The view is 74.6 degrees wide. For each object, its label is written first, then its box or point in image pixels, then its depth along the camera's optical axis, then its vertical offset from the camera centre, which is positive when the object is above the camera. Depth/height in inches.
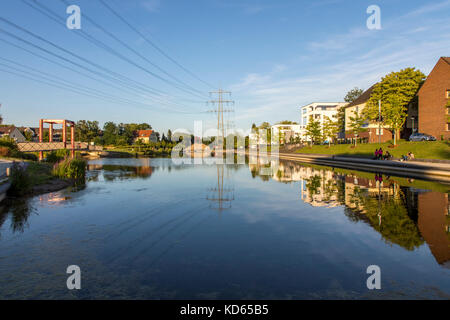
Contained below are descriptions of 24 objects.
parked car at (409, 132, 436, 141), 1788.1 +83.4
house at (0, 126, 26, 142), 3978.8 +320.7
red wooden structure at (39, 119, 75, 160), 1961.1 +220.4
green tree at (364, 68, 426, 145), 2081.4 +427.2
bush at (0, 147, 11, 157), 1080.8 +11.3
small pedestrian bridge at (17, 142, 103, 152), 1421.0 +48.1
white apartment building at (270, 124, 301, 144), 4918.8 +380.2
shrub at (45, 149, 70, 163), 1153.4 -6.2
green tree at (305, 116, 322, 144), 2822.3 +187.9
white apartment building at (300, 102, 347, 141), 3999.5 +569.6
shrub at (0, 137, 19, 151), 1179.0 +48.1
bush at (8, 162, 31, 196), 583.8 -53.2
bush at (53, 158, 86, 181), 824.3 -42.9
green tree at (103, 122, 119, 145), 4025.6 +340.5
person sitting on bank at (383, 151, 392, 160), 1515.7 -28.9
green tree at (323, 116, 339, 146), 2728.3 +206.3
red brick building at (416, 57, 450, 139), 1759.4 +304.3
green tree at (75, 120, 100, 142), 3799.2 +291.8
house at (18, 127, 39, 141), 4293.8 +373.7
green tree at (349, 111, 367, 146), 2368.7 +212.9
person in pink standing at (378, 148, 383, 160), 1513.3 -20.6
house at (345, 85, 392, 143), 2441.4 +196.7
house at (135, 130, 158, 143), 5024.6 +330.7
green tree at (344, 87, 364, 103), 4751.5 +922.6
